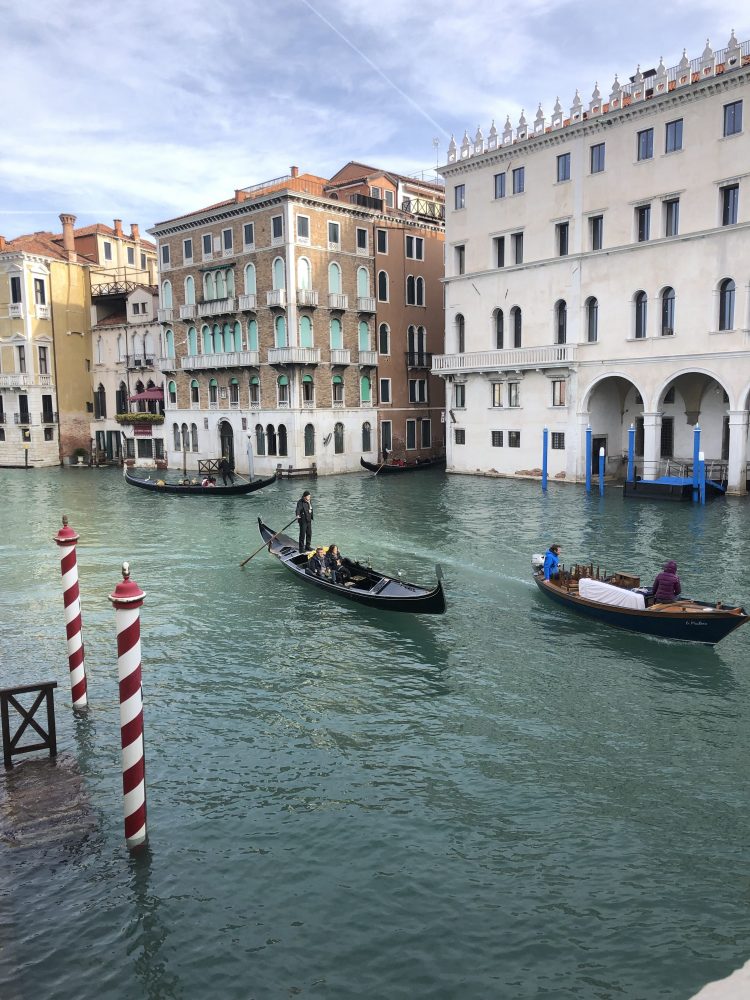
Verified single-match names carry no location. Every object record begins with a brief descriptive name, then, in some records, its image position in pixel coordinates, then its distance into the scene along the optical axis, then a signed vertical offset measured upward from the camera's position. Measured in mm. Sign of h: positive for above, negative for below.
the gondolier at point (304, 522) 16734 -1906
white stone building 24500 +4929
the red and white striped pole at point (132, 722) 6320 -2258
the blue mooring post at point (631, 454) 26147 -1095
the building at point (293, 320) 34062 +4925
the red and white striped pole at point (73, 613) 9008 -1993
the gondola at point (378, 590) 12312 -2658
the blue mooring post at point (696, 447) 24531 -849
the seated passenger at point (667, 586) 11523 -2370
